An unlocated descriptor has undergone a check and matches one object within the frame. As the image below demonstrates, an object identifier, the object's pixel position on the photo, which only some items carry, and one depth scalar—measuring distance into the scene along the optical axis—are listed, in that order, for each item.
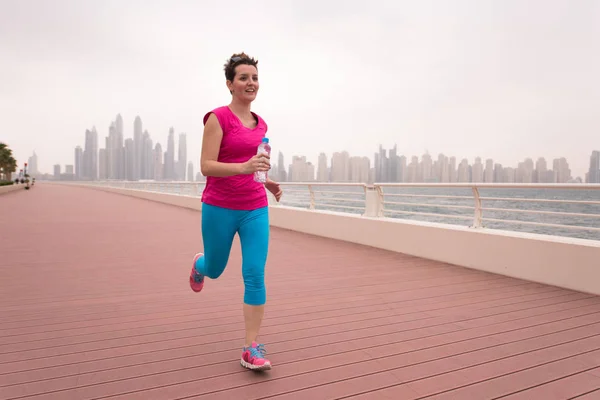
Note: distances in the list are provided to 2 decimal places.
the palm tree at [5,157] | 63.34
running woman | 2.14
